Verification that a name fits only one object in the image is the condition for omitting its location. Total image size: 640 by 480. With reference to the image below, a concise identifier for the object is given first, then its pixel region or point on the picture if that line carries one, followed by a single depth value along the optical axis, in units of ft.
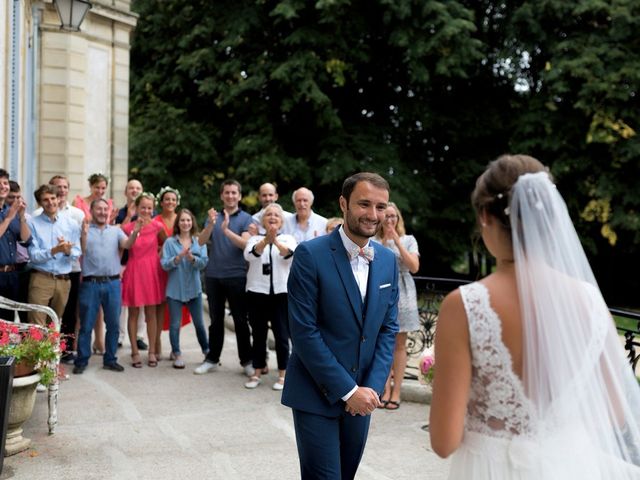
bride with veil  7.93
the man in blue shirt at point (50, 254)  26.12
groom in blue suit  12.18
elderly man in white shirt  28.76
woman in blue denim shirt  29.68
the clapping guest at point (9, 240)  25.02
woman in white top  26.68
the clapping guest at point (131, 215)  33.04
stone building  41.50
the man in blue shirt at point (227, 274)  28.84
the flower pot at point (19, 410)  18.92
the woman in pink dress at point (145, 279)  29.96
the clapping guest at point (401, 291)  24.40
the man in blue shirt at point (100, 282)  27.91
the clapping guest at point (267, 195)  30.63
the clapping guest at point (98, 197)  31.53
